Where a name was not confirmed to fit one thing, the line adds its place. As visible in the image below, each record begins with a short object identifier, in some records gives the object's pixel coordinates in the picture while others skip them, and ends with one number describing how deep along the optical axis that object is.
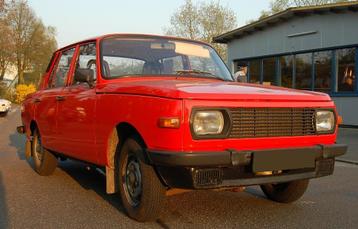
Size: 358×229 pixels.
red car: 4.08
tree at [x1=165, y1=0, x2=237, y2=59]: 45.19
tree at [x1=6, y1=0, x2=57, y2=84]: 55.16
